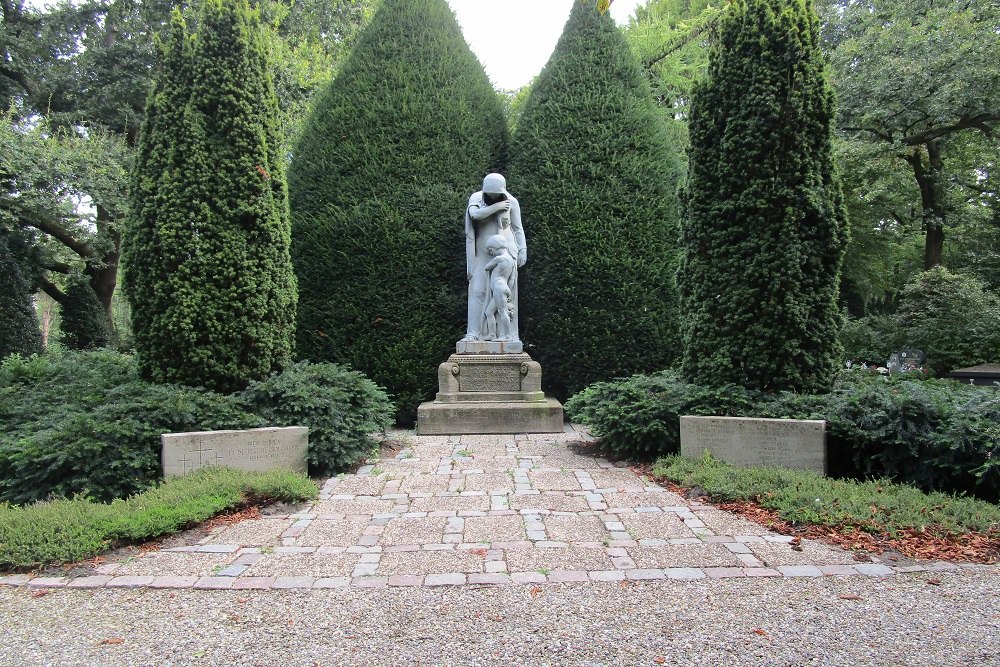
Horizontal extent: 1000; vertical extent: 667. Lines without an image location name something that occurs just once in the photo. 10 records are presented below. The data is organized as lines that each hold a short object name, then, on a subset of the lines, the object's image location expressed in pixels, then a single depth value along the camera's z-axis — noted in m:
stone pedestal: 7.52
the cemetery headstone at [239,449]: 5.05
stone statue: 8.26
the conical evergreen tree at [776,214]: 5.73
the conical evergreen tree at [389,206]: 8.95
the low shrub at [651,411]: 5.69
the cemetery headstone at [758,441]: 5.11
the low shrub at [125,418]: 4.62
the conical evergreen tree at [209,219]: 5.82
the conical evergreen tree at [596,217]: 8.95
